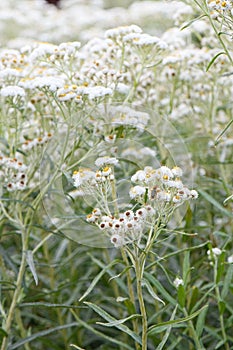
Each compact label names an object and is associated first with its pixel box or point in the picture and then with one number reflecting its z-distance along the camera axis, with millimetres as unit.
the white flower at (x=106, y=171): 1134
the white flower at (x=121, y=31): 1289
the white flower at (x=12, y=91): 1229
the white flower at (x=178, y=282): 1163
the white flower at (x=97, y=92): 1209
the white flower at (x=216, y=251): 1191
